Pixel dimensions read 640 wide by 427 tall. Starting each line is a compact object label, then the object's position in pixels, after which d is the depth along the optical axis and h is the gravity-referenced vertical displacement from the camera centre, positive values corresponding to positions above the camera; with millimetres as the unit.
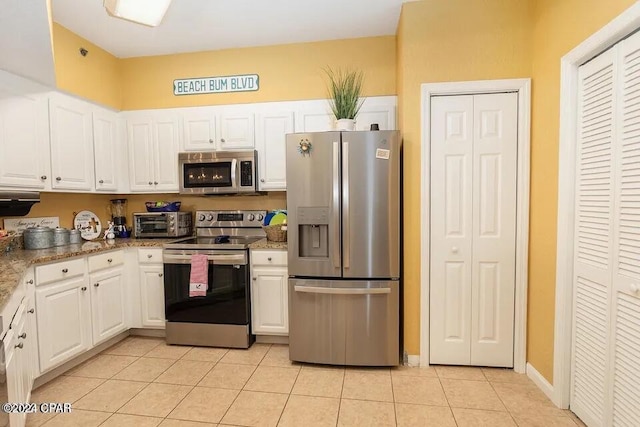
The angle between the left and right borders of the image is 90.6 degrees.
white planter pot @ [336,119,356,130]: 2396 +583
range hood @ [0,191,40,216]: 2256 +16
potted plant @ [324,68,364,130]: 2412 +777
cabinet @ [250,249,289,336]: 2691 -771
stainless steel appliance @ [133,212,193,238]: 3059 -213
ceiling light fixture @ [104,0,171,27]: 1888 +1189
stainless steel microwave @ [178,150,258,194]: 2904 +278
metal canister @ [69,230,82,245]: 2703 -295
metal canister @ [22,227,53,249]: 2422 -266
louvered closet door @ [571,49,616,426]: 1589 -205
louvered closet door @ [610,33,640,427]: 1422 -228
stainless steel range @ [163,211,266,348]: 2664 -827
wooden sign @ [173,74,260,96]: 3084 +1160
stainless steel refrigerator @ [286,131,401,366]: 2273 -299
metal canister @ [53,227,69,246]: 2572 -277
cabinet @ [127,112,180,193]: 3076 +503
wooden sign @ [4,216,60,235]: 2451 -161
